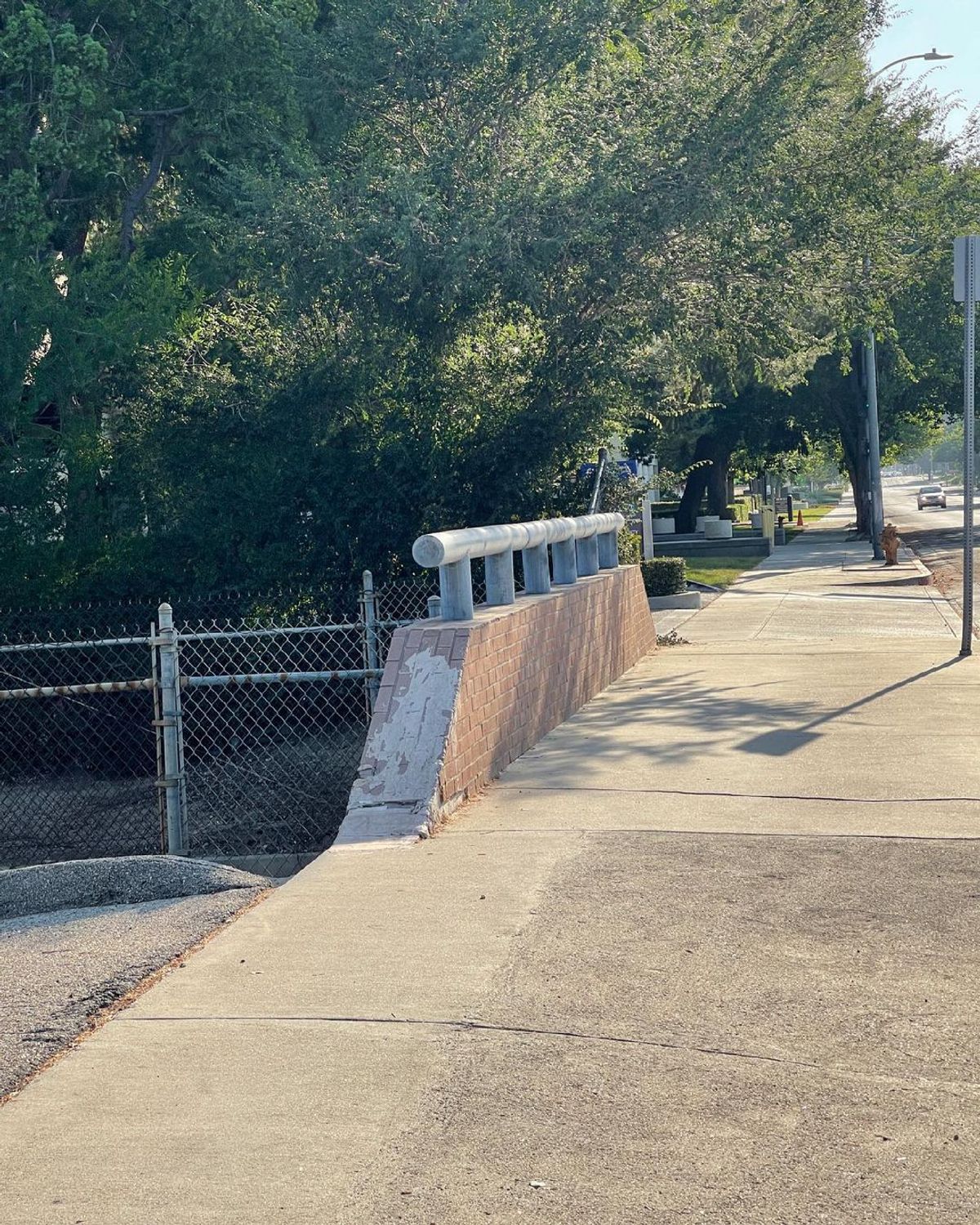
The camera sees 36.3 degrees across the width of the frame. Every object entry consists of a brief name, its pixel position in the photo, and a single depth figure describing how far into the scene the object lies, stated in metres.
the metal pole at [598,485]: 13.71
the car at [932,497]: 82.94
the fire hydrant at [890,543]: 28.08
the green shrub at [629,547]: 15.71
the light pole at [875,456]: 31.94
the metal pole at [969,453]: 11.86
